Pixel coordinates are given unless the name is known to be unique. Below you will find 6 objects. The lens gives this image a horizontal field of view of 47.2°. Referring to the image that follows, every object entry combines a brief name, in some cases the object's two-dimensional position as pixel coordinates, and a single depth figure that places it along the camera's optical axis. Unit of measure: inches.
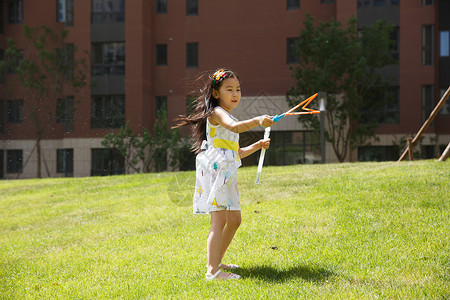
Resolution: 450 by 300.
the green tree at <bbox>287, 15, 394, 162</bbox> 1055.0
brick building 1205.7
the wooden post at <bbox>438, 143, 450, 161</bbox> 495.2
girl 189.8
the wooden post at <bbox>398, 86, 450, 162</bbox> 513.6
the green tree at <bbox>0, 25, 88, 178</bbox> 1222.3
